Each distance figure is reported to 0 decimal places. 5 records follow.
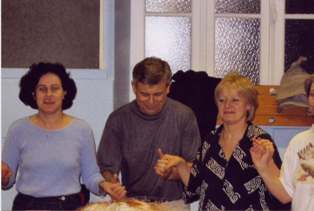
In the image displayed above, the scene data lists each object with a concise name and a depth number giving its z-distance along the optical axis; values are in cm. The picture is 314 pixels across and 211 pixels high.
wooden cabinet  371
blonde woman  301
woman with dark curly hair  327
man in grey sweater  332
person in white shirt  291
